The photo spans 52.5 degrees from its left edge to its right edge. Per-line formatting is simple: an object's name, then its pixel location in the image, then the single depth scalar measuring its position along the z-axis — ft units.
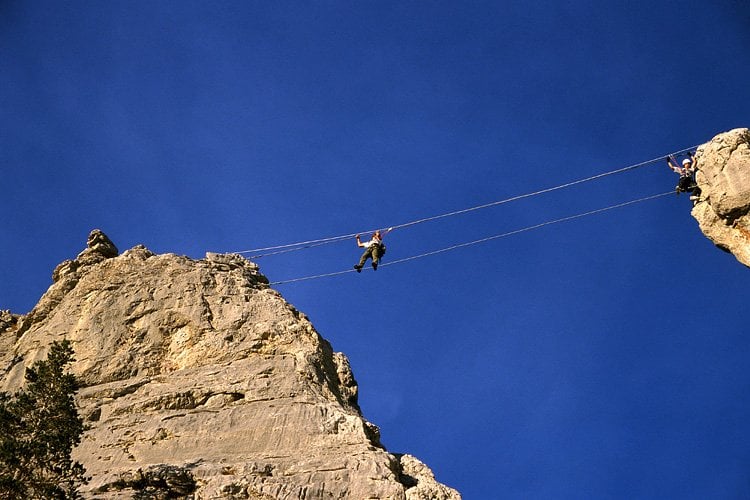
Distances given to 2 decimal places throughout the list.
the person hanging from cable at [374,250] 88.48
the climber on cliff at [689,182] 74.94
